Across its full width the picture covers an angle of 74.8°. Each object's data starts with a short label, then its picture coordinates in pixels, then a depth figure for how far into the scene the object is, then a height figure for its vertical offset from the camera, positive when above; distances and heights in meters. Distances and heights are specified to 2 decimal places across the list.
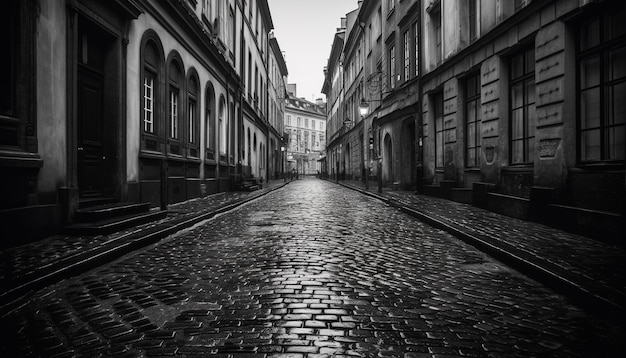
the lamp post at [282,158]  51.55 +2.55
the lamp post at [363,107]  20.47 +3.57
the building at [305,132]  77.75 +9.37
